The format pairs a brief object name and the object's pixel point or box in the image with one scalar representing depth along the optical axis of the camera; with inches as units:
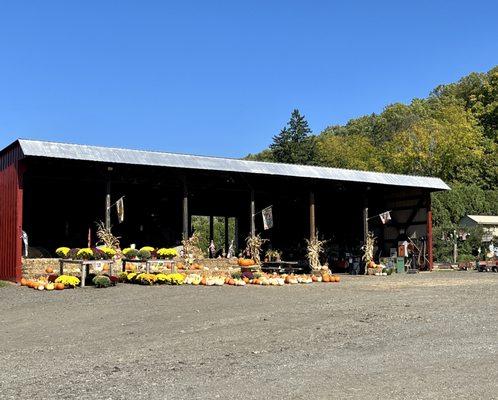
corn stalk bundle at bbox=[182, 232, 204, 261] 796.0
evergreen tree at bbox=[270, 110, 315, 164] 2347.4
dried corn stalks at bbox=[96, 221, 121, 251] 718.5
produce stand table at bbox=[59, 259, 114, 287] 596.4
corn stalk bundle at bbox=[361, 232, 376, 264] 957.8
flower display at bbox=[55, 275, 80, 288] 592.4
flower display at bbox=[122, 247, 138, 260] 664.2
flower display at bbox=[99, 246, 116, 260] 621.6
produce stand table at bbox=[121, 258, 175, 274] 663.1
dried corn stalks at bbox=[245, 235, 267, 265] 866.8
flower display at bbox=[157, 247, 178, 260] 676.7
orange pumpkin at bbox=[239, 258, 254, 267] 818.8
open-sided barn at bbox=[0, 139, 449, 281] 737.0
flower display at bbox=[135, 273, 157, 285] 629.3
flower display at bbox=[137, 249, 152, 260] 667.4
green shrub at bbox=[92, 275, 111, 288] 592.1
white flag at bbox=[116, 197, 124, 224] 802.2
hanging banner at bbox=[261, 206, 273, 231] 911.0
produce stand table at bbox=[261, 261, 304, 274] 834.8
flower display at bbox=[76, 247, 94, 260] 605.0
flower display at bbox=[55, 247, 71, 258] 633.6
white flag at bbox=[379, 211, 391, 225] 1025.5
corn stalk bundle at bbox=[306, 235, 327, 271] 852.0
